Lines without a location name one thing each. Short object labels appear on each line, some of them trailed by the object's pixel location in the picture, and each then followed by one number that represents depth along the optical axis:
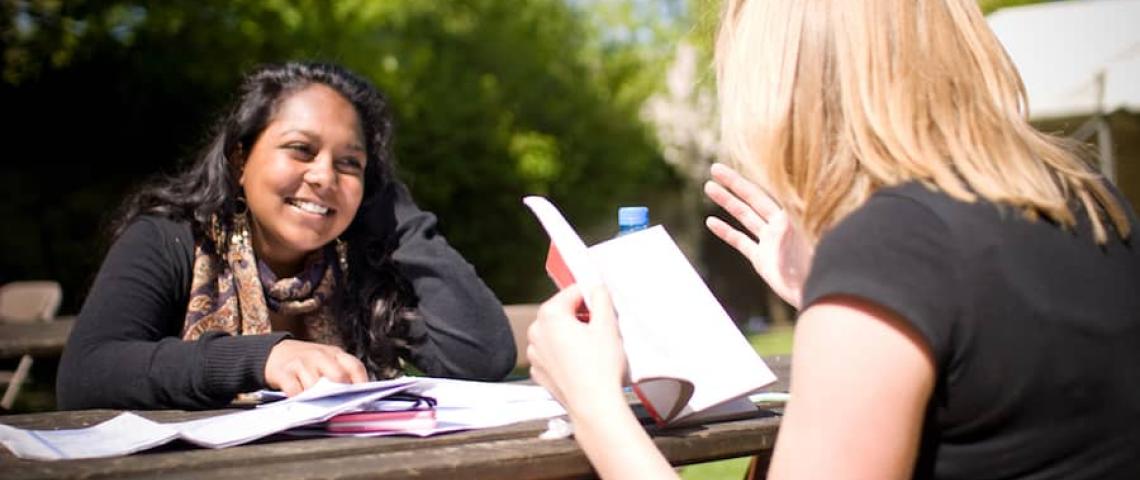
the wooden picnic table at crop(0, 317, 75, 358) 3.45
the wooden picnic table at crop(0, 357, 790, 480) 1.34
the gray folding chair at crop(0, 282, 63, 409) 5.30
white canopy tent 6.86
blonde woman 1.19
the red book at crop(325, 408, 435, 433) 1.65
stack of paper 1.50
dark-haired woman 2.51
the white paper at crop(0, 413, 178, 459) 1.45
